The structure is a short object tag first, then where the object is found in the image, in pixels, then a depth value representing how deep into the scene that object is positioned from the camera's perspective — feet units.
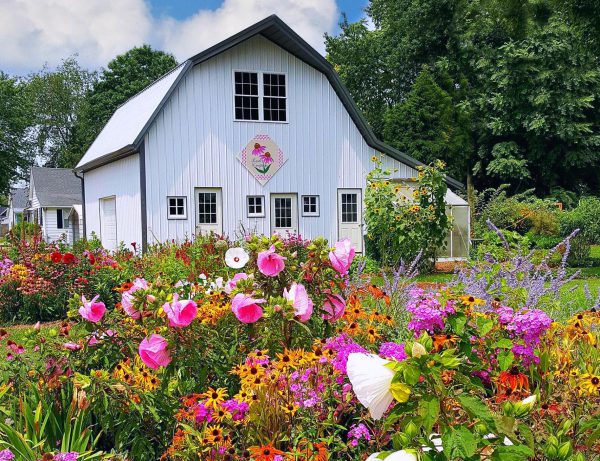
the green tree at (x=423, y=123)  84.84
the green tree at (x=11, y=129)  131.44
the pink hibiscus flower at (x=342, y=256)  8.82
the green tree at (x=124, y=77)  133.80
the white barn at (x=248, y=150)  49.80
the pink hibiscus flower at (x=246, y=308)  8.07
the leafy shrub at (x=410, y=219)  41.50
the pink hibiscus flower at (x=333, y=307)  9.18
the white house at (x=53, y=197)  116.78
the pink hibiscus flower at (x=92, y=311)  8.67
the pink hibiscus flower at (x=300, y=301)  8.24
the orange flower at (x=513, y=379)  7.23
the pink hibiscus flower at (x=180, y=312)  7.59
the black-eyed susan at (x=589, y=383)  6.96
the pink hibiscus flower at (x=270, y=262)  8.79
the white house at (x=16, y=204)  171.22
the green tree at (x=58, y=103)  163.73
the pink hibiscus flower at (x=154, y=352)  7.58
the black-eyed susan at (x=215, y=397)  7.01
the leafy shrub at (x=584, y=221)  57.52
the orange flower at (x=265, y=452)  6.26
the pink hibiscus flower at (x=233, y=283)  9.01
